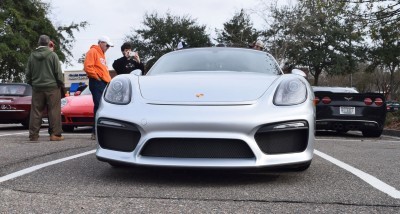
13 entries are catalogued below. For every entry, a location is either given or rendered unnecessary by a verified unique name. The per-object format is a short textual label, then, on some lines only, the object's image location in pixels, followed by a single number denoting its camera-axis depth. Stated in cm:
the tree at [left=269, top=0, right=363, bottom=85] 4897
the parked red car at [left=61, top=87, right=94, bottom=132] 995
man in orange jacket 770
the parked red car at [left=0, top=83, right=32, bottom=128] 1176
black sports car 1002
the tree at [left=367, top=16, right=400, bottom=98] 1535
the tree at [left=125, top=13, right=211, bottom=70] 6253
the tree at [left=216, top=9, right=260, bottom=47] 4650
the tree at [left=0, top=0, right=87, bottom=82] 3325
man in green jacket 755
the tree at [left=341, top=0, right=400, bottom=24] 1468
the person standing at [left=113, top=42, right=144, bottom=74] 858
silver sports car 355
